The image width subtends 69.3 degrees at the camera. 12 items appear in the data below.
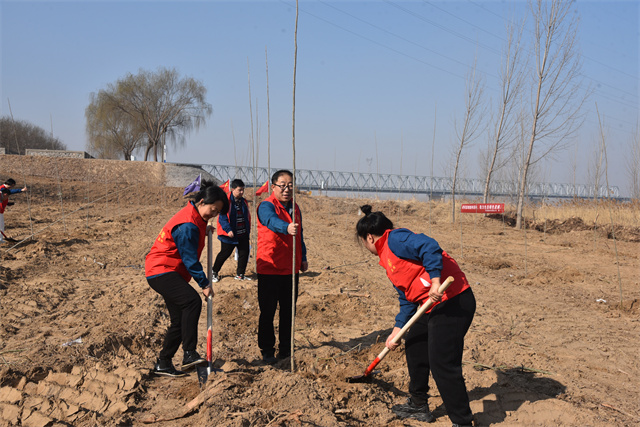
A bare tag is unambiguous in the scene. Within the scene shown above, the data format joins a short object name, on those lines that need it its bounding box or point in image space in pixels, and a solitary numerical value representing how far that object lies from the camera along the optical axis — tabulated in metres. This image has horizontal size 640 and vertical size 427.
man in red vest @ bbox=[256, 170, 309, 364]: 3.92
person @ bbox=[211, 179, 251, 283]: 6.83
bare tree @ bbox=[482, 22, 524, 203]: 17.81
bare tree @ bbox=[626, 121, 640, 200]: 17.87
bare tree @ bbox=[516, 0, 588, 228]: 16.05
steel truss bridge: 23.41
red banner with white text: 14.61
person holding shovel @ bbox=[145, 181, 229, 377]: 3.44
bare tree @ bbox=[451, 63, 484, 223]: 18.45
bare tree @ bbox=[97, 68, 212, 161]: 36.28
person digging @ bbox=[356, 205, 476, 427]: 2.83
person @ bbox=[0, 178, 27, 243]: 10.45
